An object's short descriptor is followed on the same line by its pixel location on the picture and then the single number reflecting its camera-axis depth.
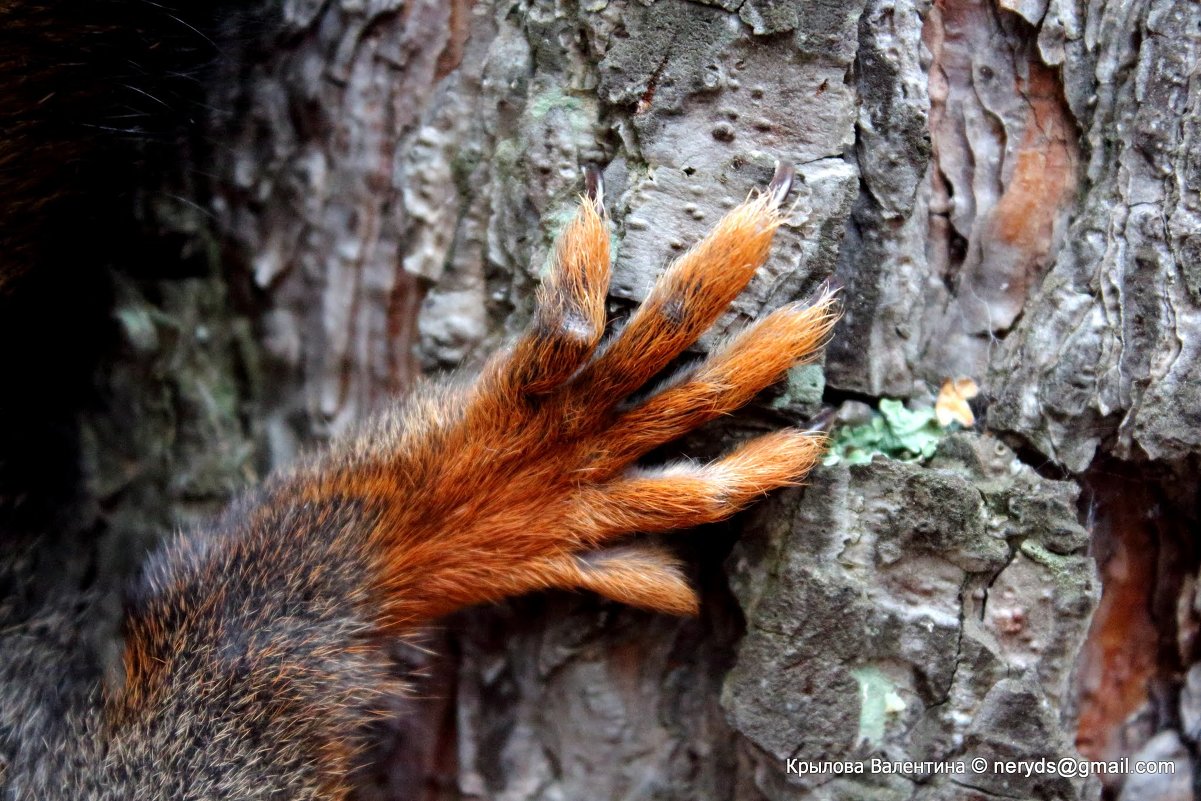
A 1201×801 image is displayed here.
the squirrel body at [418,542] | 0.31
